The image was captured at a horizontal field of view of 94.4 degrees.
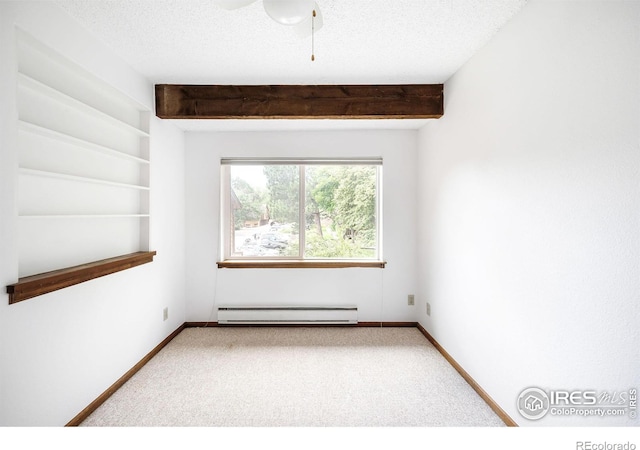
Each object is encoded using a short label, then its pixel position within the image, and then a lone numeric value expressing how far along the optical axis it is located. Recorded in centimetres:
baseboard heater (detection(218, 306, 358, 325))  330
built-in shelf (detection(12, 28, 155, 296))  157
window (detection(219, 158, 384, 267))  346
